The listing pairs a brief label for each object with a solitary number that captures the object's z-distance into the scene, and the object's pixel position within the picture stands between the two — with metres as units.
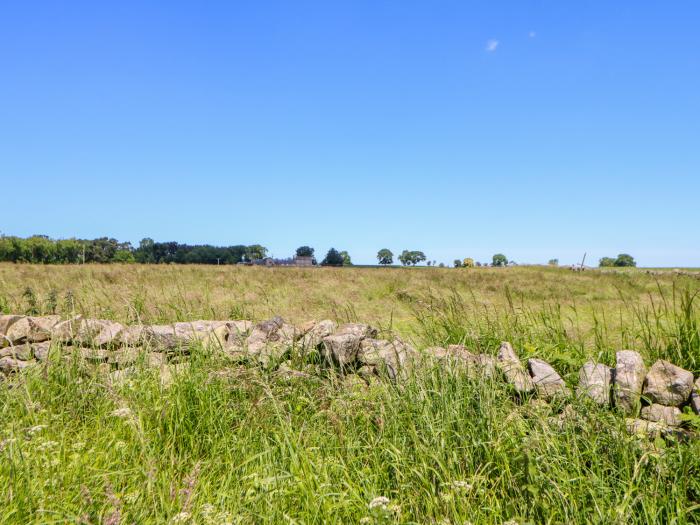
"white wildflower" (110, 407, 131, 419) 3.15
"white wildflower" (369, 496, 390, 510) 2.20
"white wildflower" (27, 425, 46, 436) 2.98
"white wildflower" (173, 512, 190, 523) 2.31
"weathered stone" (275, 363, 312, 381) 4.21
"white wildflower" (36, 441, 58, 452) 2.87
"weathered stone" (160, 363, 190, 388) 4.09
